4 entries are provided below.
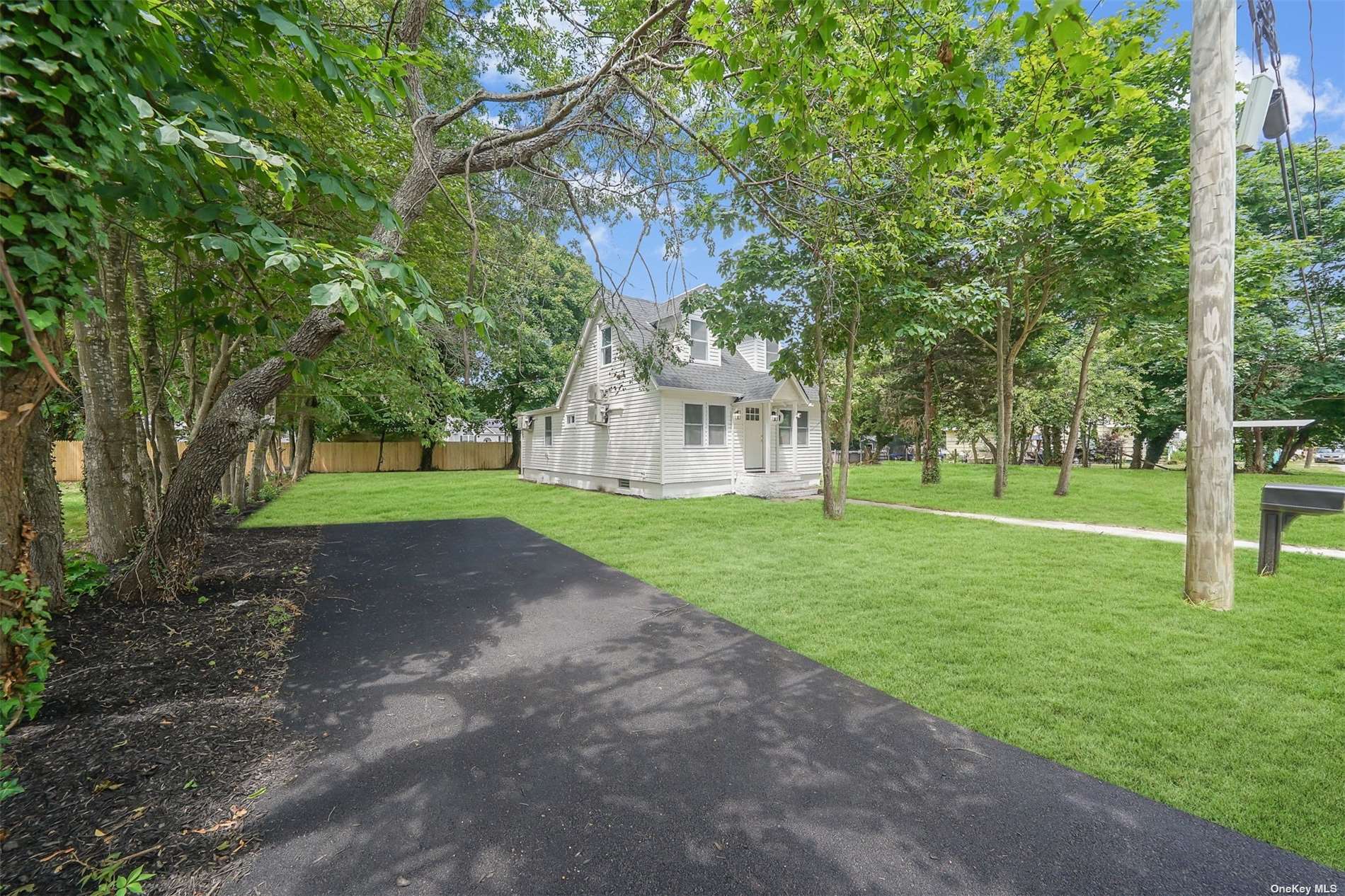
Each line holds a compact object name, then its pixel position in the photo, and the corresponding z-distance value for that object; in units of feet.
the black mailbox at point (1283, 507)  14.25
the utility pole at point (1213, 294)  13.44
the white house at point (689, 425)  43.57
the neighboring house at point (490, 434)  89.87
